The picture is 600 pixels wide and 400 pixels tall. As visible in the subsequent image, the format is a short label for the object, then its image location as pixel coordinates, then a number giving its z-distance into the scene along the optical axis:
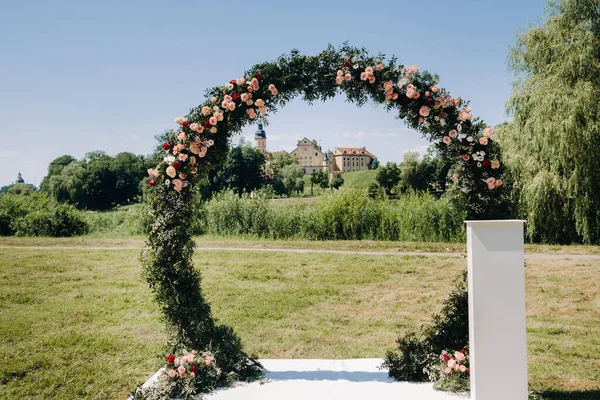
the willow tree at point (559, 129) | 11.77
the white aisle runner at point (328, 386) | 3.89
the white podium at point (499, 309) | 3.48
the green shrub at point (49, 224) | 15.16
